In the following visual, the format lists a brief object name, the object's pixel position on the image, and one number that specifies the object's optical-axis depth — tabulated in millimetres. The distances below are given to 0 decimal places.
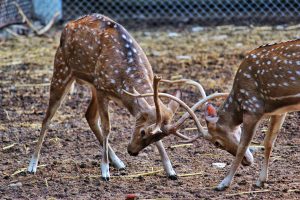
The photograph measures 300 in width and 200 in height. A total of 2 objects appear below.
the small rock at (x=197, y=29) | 26531
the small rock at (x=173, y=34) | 25969
